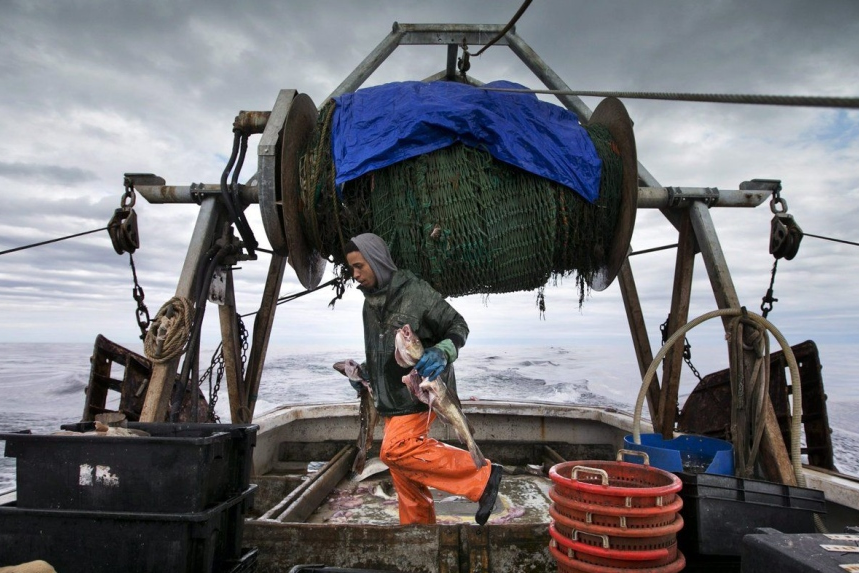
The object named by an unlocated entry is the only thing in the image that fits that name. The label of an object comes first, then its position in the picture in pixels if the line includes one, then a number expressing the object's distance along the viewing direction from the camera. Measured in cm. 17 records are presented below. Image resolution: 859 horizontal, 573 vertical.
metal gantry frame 363
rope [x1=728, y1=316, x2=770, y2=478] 312
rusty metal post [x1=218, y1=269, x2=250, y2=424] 438
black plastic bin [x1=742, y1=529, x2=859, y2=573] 140
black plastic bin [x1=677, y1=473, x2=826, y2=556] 234
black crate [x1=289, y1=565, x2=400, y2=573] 202
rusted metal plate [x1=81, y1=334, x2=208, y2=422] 409
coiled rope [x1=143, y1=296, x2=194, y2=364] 335
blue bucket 299
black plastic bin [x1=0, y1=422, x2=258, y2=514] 201
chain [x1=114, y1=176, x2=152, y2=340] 379
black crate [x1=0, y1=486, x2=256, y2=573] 197
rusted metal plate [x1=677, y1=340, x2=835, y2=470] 410
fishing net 341
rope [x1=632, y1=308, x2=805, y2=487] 274
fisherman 302
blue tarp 338
